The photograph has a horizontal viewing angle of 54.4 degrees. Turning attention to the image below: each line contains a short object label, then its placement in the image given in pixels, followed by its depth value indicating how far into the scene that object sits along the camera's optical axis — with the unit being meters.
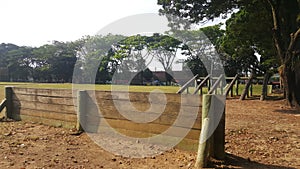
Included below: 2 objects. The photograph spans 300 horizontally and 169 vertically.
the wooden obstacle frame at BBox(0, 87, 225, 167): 4.27
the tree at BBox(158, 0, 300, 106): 10.18
